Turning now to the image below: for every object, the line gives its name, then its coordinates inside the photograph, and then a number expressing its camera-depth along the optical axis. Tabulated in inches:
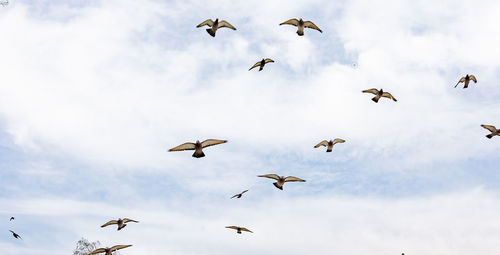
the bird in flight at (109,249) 783.6
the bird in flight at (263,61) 1250.6
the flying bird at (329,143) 1295.0
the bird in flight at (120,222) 1063.6
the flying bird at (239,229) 1151.6
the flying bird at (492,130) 1197.7
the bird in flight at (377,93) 1240.2
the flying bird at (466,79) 1370.6
